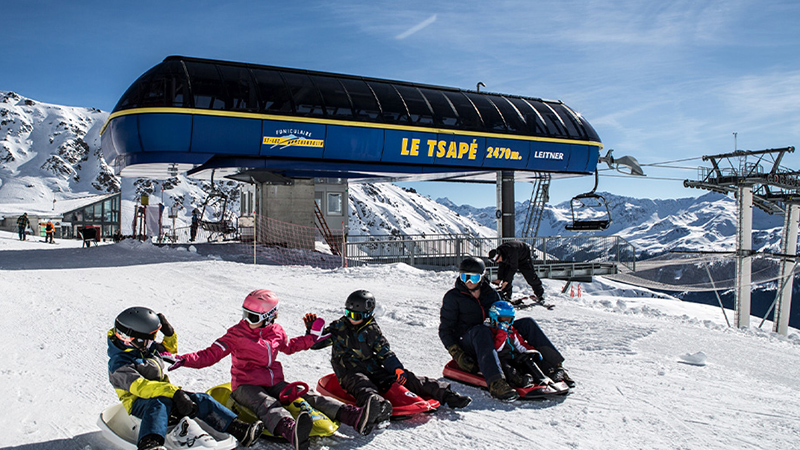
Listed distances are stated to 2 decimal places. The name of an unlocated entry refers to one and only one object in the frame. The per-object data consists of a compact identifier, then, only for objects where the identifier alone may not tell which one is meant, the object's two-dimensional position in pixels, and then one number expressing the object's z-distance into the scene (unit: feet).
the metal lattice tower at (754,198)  69.31
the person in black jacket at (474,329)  17.70
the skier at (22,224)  87.97
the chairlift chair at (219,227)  93.64
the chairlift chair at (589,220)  60.70
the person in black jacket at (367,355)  16.06
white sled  12.50
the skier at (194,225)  90.88
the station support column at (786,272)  70.33
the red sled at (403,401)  15.18
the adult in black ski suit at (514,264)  36.35
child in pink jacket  13.84
